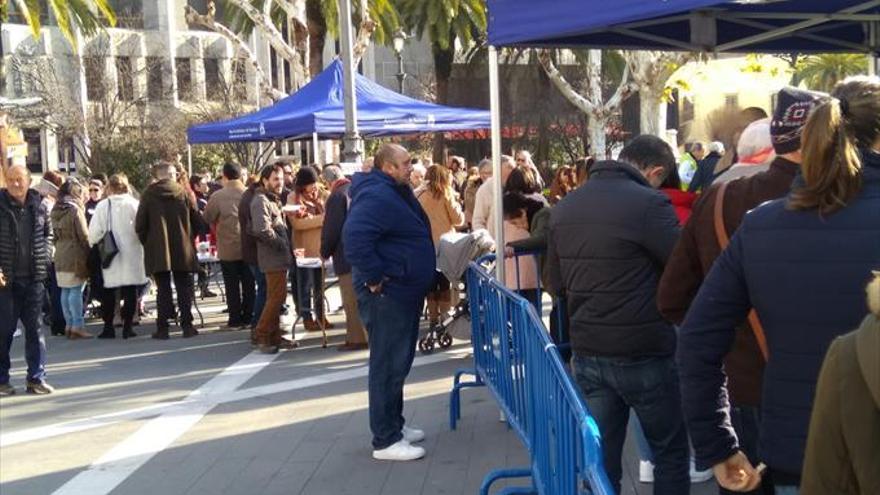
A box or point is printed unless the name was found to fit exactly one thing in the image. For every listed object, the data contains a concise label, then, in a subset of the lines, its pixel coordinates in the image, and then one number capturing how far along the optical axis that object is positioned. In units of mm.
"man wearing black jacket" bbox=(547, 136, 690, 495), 4398
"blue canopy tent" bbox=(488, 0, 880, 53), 5797
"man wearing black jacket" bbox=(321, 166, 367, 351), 10086
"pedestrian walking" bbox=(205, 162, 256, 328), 12266
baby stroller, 8617
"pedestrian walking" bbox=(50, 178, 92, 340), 12031
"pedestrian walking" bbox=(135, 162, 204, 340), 11906
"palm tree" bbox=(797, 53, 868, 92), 38000
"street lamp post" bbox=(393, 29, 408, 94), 26208
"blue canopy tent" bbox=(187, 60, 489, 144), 14930
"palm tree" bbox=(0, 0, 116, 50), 17375
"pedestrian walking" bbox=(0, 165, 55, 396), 8969
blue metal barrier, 3504
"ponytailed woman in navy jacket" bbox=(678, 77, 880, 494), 2637
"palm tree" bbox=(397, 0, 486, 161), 32125
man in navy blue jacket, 6457
